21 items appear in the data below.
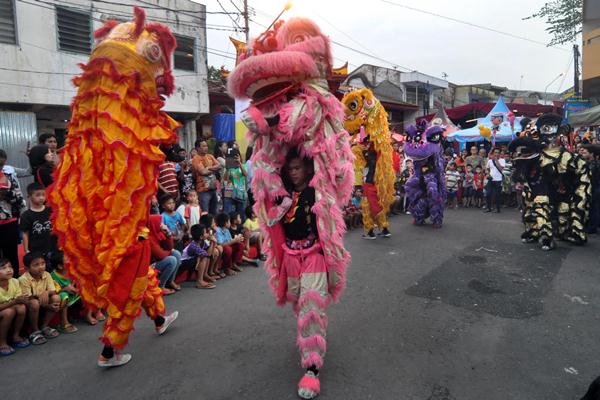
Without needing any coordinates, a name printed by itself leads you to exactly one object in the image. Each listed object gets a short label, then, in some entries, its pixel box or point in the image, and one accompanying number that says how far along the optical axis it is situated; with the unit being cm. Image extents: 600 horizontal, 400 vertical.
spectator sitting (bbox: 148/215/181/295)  357
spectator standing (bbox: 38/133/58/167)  500
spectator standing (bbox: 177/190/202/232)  552
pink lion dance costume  254
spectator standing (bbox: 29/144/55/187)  444
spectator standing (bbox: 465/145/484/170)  1124
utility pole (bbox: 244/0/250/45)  1414
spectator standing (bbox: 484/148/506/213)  1008
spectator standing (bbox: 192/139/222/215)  679
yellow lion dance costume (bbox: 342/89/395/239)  681
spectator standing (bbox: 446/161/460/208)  1105
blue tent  1545
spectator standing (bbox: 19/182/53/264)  397
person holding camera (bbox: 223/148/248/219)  716
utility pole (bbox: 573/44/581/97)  2284
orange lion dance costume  264
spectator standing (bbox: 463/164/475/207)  1113
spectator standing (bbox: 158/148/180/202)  497
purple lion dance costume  769
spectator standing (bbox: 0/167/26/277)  409
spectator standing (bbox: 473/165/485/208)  1090
